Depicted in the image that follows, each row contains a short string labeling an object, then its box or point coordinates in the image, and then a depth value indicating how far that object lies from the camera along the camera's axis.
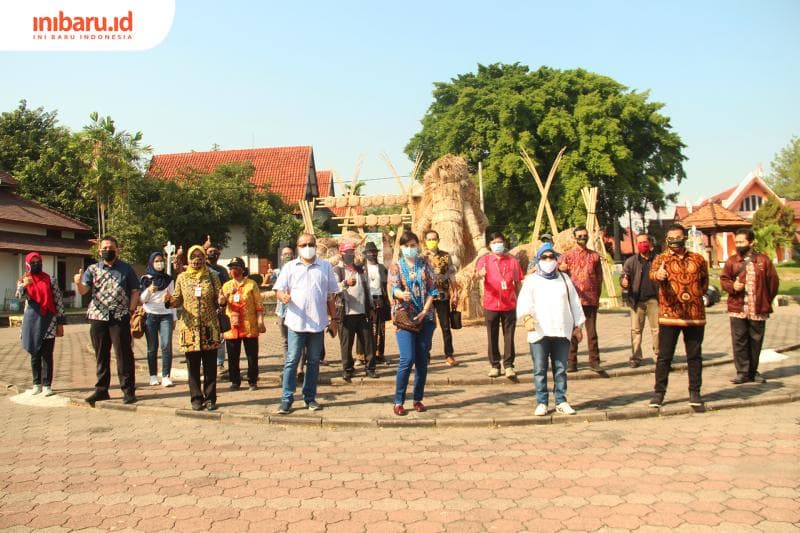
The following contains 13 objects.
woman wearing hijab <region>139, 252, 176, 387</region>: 8.90
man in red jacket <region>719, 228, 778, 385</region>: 8.39
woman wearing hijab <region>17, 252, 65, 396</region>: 8.52
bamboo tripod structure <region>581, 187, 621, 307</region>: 19.11
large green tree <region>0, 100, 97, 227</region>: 39.41
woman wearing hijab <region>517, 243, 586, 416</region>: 6.79
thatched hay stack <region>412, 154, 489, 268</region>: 16.48
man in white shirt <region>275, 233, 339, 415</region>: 7.09
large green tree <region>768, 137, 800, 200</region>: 69.56
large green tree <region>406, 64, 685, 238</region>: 33.56
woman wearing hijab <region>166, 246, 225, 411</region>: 7.36
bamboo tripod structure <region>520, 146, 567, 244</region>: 18.99
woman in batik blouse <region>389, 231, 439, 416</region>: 6.91
